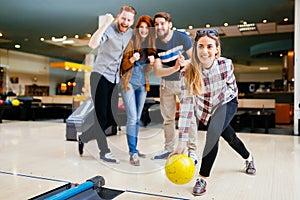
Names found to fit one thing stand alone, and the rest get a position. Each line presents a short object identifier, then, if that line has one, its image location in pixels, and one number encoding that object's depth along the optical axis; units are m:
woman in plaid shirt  1.78
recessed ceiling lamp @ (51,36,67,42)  9.31
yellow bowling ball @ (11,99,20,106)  7.03
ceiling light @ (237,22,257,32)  7.34
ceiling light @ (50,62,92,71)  8.23
